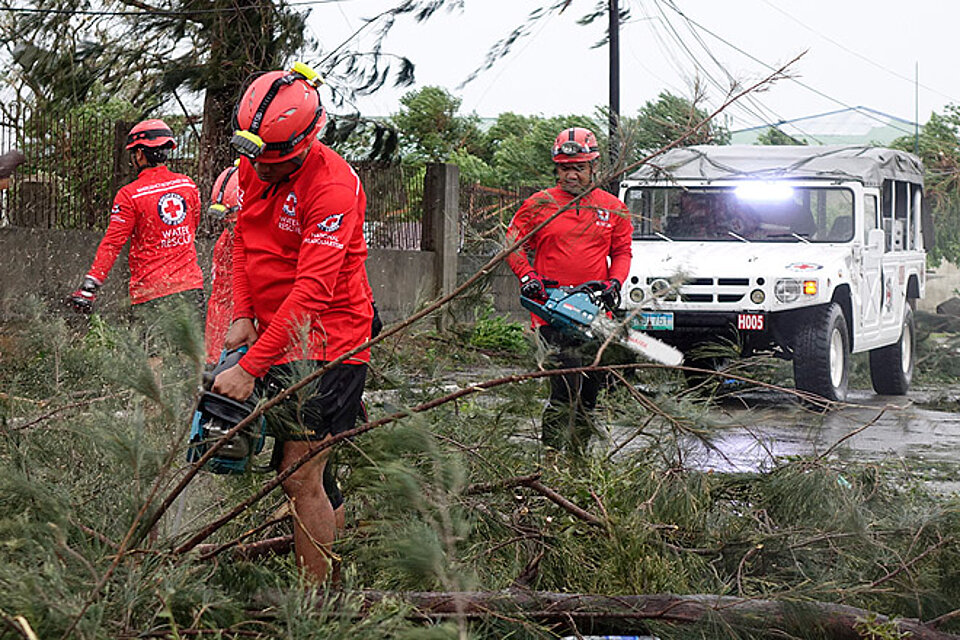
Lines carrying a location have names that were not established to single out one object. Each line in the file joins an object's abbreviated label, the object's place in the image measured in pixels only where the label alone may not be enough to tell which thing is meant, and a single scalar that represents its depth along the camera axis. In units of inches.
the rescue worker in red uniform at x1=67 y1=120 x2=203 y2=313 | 613.0
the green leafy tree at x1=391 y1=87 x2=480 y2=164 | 2468.0
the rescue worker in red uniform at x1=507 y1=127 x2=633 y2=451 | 506.0
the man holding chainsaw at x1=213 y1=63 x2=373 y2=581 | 313.3
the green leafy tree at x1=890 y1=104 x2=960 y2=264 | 2230.6
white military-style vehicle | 896.3
